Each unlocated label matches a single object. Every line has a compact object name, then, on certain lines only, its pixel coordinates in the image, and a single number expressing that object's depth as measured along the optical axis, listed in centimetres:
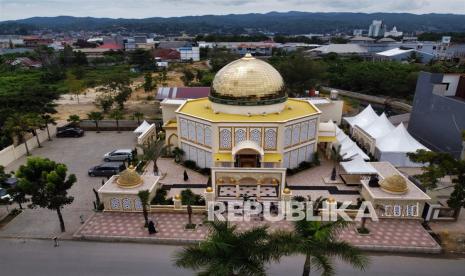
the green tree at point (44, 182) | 1858
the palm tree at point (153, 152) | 2633
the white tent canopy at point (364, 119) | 3628
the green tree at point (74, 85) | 6096
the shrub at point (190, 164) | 2888
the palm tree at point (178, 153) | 2970
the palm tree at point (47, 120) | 3539
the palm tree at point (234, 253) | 1158
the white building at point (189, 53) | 11103
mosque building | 2505
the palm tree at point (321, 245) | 1181
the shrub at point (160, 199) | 2302
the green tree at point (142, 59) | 9381
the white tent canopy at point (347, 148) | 2821
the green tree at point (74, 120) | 3930
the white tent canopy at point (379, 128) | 3272
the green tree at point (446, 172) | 1820
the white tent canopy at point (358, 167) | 2531
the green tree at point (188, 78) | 6706
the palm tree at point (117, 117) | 3909
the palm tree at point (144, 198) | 1934
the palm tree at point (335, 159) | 2661
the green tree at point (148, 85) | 5822
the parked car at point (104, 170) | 2780
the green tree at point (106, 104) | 4654
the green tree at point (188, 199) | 2052
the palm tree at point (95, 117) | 3838
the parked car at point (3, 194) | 2270
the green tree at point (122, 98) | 4894
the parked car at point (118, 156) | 3088
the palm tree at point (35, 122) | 3219
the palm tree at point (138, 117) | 4003
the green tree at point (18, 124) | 3102
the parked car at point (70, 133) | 3834
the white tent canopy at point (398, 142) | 2920
